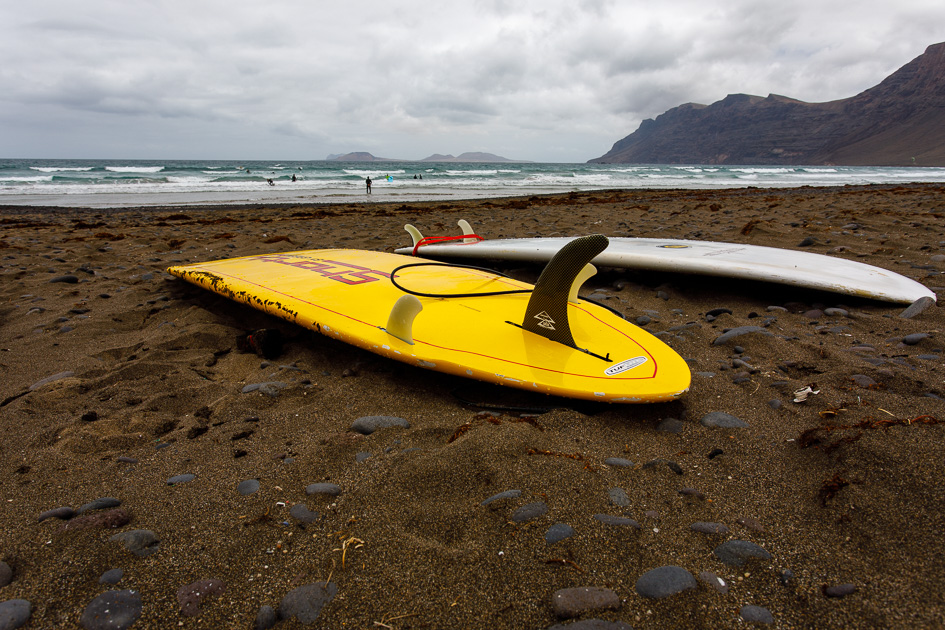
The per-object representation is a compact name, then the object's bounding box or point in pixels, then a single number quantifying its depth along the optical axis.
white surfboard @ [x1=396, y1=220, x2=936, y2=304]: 2.67
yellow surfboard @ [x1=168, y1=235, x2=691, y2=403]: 1.67
